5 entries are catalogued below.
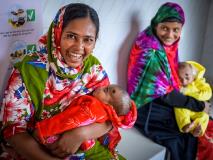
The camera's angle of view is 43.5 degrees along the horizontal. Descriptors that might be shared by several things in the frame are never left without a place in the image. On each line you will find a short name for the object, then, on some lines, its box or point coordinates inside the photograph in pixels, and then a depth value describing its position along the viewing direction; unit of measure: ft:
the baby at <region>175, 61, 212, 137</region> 6.19
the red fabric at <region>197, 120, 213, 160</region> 6.07
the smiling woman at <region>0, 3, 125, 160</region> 3.62
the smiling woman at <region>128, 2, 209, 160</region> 6.22
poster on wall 4.11
